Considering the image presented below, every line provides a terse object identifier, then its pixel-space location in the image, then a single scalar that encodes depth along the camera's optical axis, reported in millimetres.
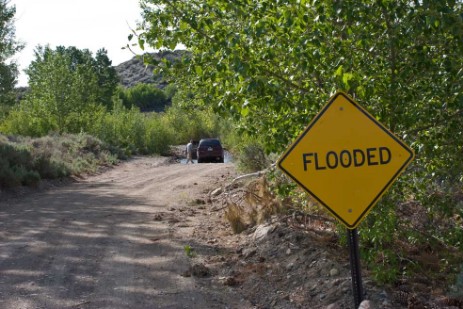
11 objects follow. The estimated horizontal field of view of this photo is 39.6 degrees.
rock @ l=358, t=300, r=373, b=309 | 5500
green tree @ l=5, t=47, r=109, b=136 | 40281
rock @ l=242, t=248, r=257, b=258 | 9680
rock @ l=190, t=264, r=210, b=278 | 8695
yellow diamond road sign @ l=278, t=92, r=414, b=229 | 5250
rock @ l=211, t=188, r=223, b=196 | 17266
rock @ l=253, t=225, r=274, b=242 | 10172
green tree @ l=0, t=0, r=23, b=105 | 23391
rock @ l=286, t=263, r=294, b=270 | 8612
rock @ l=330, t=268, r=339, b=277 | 7805
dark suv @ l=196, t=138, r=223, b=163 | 41281
